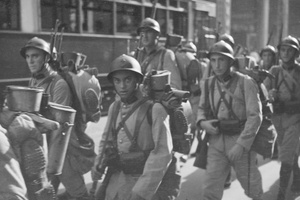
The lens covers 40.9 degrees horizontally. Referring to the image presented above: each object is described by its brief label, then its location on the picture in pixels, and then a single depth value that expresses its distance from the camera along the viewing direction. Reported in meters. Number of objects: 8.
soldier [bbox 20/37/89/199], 3.94
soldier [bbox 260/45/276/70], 6.91
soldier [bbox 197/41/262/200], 3.79
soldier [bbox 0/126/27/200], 2.13
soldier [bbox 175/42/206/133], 6.63
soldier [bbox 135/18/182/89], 5.48
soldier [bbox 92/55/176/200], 2.85
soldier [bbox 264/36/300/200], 4.96
